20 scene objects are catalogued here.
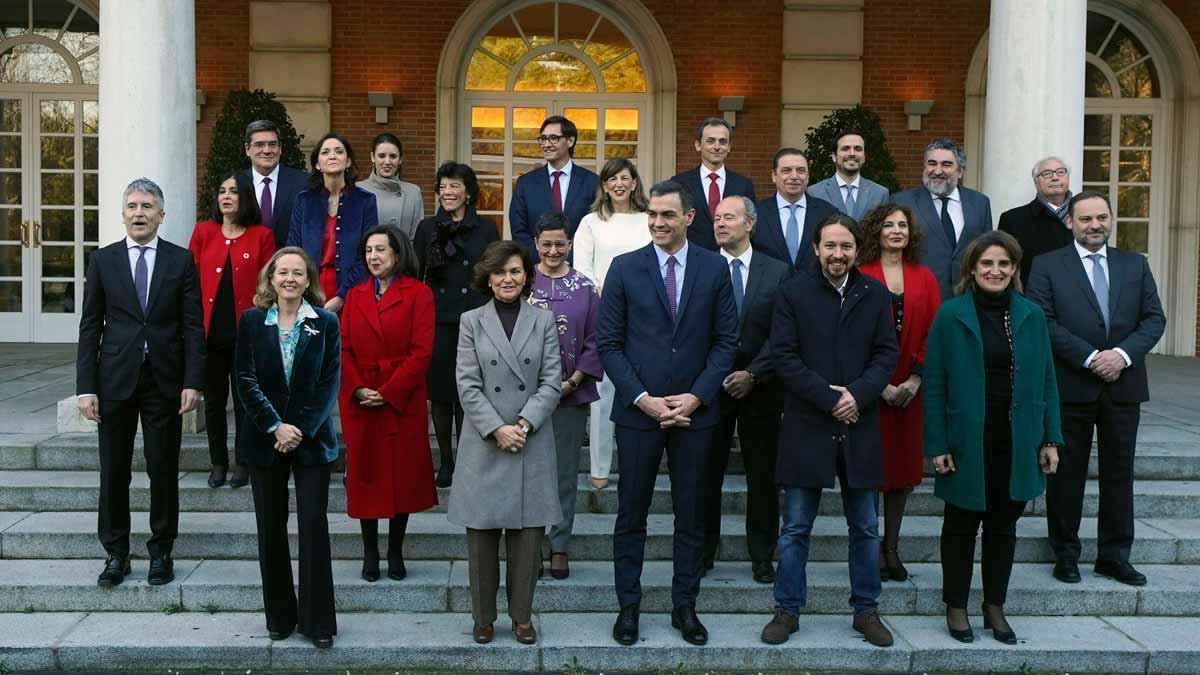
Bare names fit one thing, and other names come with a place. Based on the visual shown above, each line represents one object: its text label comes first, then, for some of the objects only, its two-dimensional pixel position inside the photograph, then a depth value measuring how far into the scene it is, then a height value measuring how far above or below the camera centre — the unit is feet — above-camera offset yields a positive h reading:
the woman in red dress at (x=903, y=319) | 19.60 -0.47
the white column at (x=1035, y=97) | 26.13 +4.04
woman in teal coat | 17.94 -1.59
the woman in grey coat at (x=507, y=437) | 17.67 -2.16
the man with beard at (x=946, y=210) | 22.24 +1.42
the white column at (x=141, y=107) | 26.14 +3.56
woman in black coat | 22.57 +0.36
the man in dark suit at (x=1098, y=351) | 20.39 -0.94
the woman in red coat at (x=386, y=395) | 19.60 -1.76
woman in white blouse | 21.99 +1.00
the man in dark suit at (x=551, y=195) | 24.44 +1.73
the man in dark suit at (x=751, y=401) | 19.66 -1.83
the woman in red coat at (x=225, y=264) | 22.31 +0.28
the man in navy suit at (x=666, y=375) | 18.10 -1.28
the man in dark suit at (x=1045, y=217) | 22.70 +1.34
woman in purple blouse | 19.83 -0.75
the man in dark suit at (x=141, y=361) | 19.40 -1.27
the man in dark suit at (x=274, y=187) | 23.52 +1.77
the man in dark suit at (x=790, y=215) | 21.77 +1.27
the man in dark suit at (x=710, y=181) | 22.63 +1.97
